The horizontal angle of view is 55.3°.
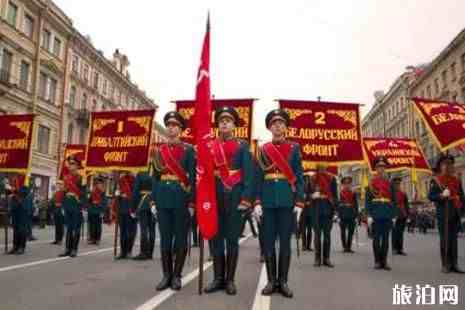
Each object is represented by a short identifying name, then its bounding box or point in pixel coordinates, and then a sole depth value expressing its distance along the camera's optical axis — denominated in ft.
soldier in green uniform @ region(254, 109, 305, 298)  17.15
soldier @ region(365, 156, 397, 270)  25.71
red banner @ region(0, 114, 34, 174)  31.68
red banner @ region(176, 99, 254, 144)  37.06
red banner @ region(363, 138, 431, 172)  48.60
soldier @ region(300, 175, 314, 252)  37.27
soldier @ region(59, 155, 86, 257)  29.22
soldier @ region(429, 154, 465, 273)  24.27
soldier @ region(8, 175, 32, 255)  30.17
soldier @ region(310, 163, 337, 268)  26.12
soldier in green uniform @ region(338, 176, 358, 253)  37.32
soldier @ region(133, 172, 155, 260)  28.84
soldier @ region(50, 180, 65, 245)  40.79
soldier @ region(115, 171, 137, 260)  29.60
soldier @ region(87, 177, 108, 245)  42.87
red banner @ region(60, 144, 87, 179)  58.18
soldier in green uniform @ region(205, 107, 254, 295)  17.33
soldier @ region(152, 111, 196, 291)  17.79
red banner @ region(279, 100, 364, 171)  28.55
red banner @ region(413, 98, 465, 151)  26.08
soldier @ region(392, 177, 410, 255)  36.45
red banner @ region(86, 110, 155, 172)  33.14
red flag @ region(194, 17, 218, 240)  16.37
